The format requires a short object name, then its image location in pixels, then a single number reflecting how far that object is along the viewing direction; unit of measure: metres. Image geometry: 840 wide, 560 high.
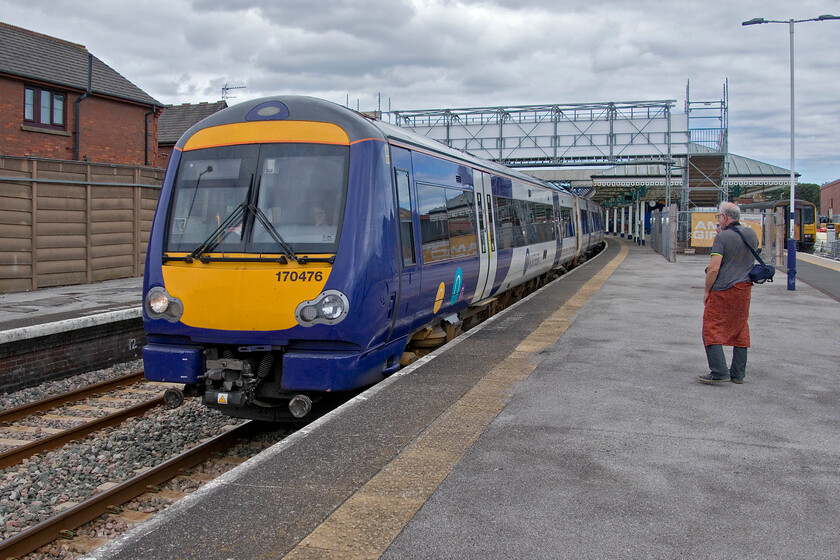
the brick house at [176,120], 31.01
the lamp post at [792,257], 14.61
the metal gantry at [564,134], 34.34
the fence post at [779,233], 22.05
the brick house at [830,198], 76.50
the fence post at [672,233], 24.42
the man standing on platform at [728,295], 6.23
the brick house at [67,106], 17.94
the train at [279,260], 5.82
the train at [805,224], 38.88
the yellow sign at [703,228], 27.23
